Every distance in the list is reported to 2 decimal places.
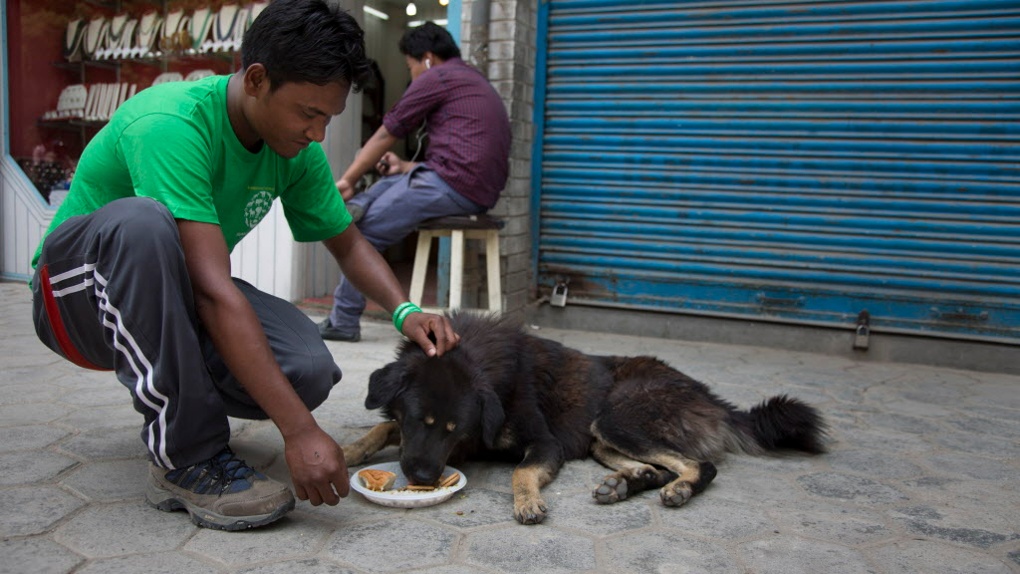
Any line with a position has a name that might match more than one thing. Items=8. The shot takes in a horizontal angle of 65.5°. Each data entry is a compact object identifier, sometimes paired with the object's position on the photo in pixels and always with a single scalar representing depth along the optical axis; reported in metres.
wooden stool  5.26
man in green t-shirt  2.19
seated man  5.28
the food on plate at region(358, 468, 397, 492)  2.70
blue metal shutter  5.20
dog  2.76
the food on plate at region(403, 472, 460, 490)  2.69
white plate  2.59
